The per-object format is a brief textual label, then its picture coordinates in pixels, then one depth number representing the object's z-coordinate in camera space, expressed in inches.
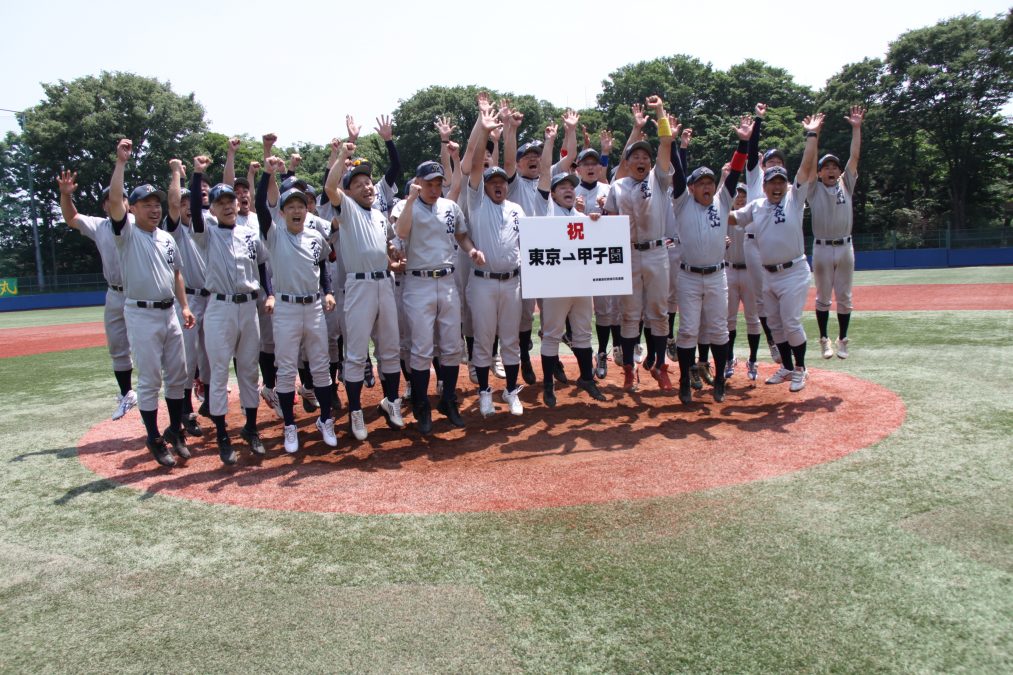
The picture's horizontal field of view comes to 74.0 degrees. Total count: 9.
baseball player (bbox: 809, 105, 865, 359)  309.3
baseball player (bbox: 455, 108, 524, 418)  257.4
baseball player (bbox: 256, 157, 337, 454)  239.6
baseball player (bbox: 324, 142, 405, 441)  241.4
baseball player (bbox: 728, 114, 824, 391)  287.0
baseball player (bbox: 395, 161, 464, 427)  249.1
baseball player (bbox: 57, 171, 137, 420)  264.8
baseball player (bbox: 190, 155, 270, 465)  241.8
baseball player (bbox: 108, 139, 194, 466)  231.1
